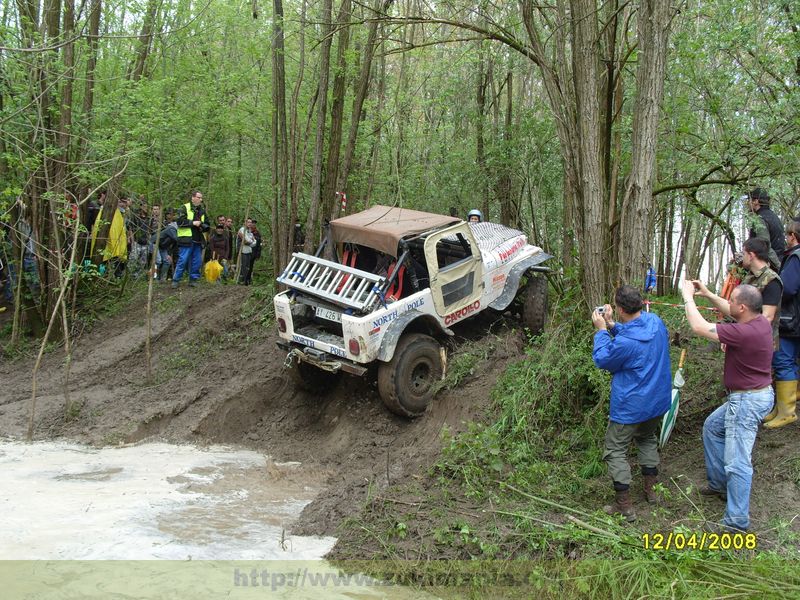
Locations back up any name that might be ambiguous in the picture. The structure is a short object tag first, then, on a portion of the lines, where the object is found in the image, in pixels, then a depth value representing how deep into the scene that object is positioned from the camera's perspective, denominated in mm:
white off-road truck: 8625
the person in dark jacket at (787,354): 6336
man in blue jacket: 5418
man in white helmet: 11820
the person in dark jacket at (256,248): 15312
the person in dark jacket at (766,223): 7023
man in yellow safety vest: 13609
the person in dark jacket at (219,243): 15422
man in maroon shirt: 5094
